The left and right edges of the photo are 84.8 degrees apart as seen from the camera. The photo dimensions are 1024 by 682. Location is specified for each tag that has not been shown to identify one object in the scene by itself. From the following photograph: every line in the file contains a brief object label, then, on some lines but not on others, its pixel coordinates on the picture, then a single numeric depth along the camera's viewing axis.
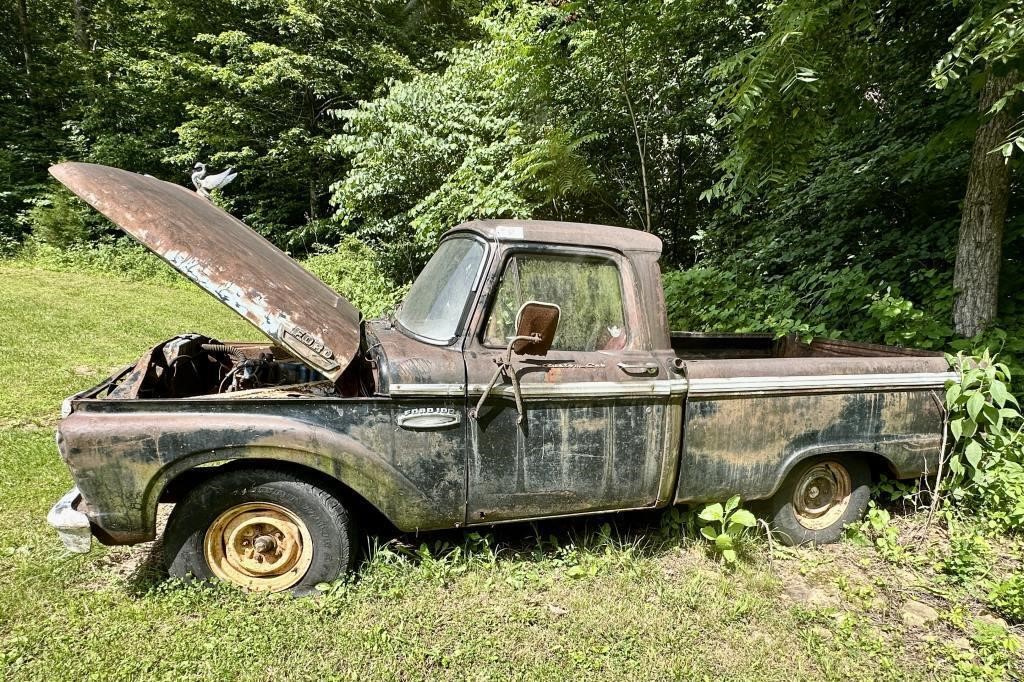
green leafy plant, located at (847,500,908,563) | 3.30
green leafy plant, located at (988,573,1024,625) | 2.80
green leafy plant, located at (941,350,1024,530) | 3.32
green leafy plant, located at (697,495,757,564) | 3.09
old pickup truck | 2.55
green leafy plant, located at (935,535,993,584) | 3.11
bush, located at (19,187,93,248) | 14.17
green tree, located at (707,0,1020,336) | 3.88
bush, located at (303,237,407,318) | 11.65
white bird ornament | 3.48
